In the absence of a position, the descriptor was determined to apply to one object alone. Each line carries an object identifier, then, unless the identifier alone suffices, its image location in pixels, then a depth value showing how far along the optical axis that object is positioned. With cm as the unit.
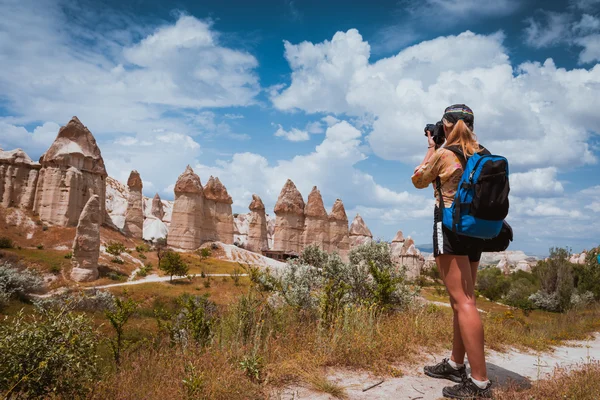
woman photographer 331
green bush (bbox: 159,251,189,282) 2884
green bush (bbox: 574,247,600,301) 2642
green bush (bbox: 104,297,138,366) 470
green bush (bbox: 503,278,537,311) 2478
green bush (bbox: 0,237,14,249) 3134
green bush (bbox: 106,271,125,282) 2872
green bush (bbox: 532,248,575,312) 2500
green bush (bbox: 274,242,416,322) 573
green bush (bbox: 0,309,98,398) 271
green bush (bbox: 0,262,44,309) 1683
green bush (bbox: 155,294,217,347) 437
